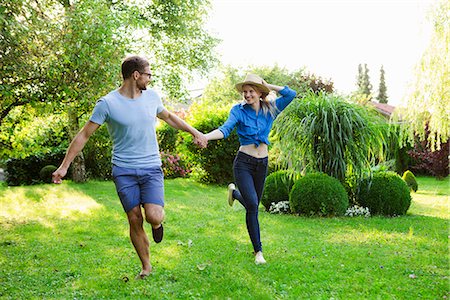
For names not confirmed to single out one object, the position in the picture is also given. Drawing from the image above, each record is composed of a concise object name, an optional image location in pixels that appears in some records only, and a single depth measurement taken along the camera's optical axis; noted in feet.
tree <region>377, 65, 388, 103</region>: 208.03
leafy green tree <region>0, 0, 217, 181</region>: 22.26
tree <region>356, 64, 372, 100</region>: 208.74
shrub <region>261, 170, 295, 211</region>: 30.25
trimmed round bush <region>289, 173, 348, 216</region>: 27.20
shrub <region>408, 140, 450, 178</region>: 58.08
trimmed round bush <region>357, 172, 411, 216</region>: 28.84
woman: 16.56
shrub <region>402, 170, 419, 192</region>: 46.16
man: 13.55
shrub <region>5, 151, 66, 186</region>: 52.21
